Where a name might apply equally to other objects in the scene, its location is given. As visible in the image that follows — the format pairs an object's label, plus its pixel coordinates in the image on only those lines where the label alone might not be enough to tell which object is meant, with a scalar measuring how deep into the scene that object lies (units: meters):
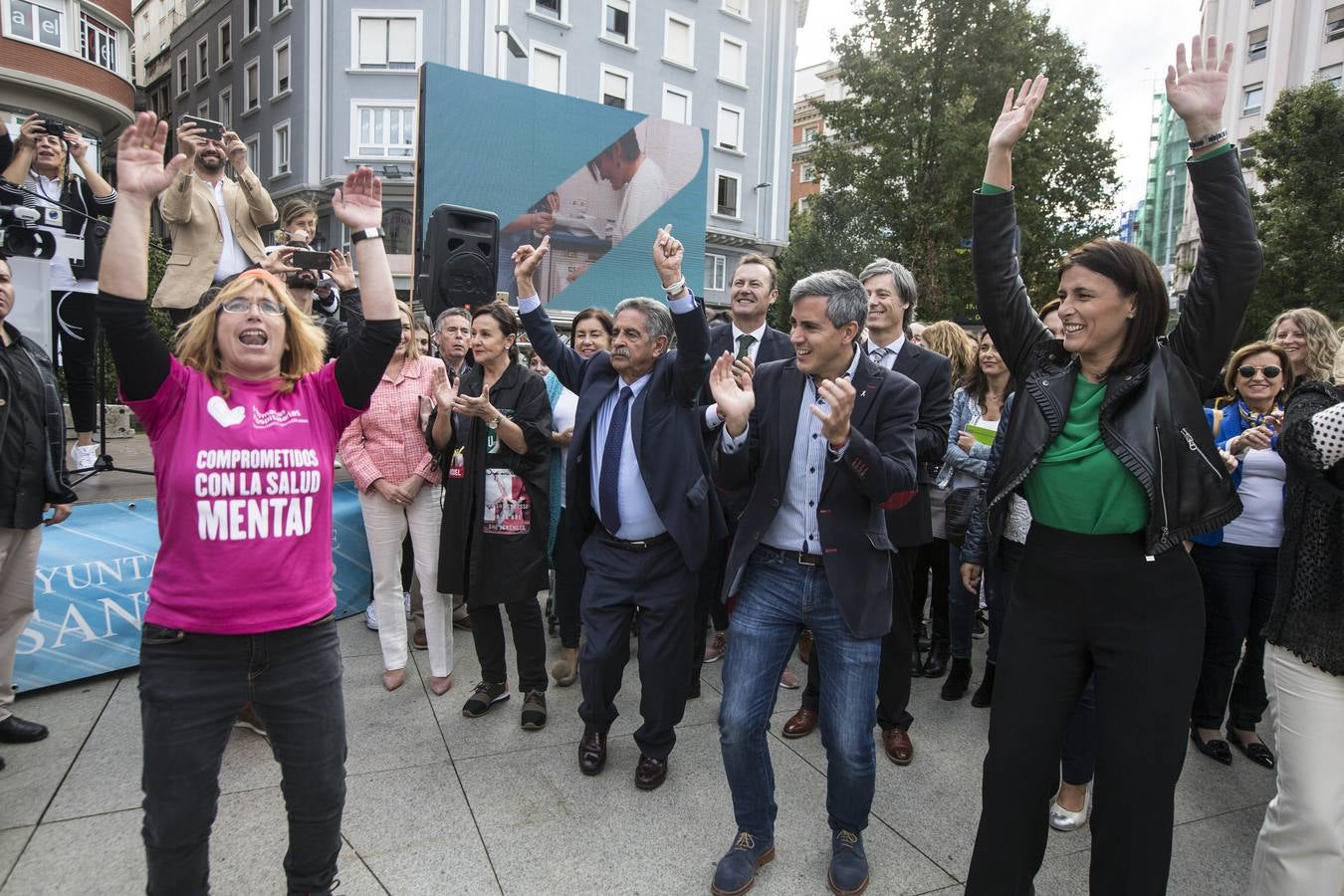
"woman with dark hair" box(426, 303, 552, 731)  4.16
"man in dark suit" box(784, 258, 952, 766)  3.76
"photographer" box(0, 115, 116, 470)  4.91
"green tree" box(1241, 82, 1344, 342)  15.07
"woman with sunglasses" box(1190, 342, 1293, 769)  3.85
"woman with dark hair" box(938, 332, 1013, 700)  4.48
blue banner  4.18
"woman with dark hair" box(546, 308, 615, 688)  4.46
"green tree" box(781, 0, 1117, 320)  20.52
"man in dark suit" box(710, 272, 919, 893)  2.70
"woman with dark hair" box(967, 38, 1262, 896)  2.09
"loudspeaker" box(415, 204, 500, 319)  4.52
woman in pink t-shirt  2.14
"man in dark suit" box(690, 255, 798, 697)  4.45
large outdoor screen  17.91
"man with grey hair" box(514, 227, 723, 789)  3.52
